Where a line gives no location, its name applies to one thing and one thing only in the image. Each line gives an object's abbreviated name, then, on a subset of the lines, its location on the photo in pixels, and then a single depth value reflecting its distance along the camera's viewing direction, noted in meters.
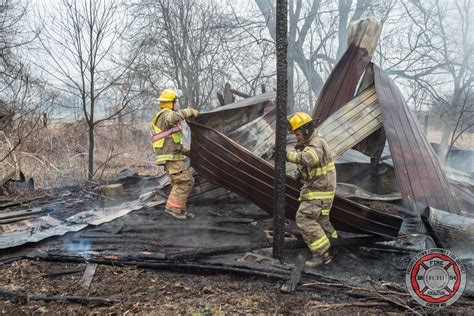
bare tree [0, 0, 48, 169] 6.84
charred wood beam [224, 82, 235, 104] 6.56
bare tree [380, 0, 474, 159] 12.23
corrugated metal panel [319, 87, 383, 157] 5.13
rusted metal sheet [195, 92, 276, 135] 5.34
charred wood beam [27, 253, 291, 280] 3.39
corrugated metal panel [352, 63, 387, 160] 5.45
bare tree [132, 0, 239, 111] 9.20
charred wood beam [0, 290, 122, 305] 2.85
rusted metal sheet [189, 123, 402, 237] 4.00
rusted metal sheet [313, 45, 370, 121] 6.11
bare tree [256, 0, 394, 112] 14.28
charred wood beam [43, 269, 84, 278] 3.43
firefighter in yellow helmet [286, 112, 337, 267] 3.84
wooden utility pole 3.21
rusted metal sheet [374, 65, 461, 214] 4.39
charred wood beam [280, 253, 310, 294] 3.09
